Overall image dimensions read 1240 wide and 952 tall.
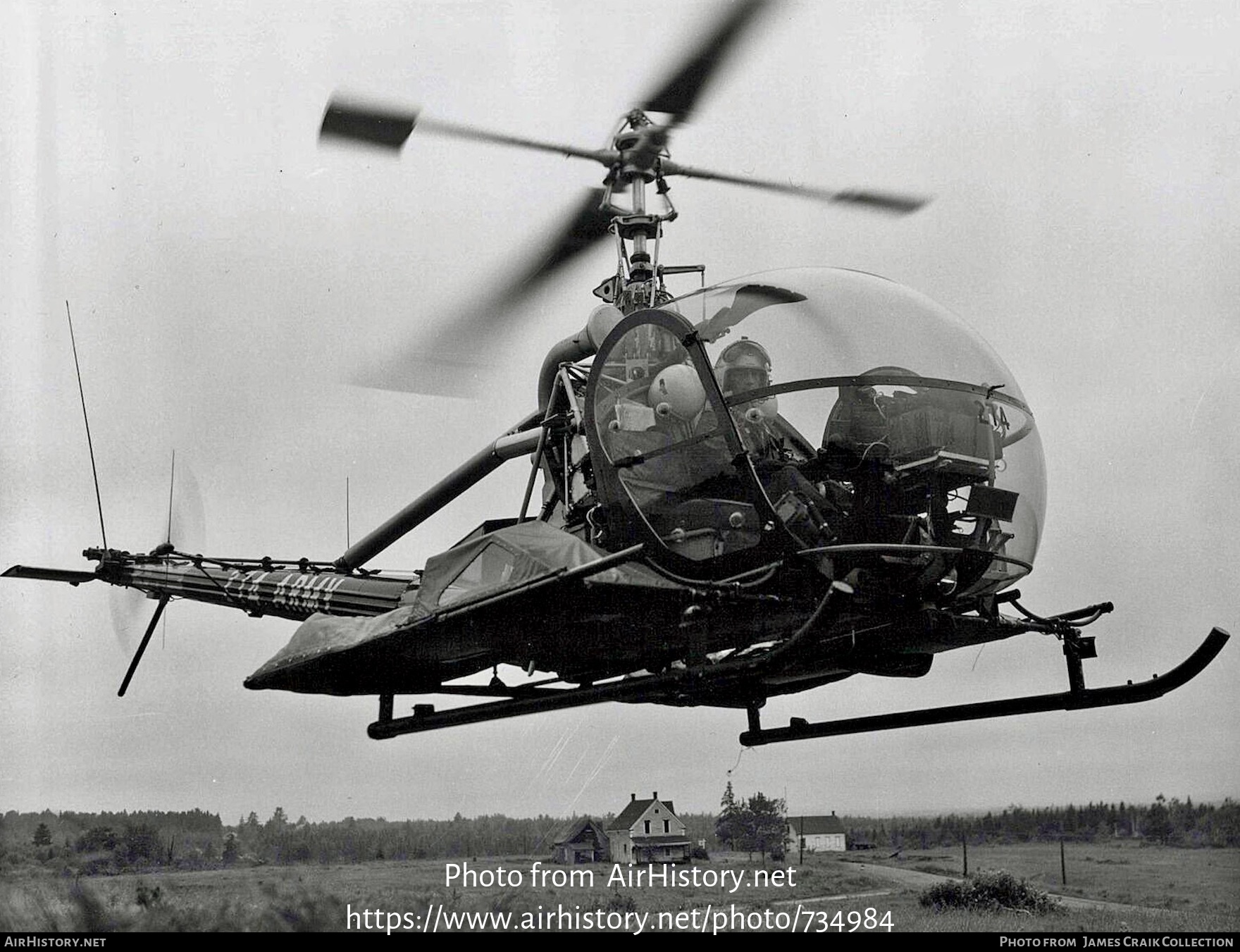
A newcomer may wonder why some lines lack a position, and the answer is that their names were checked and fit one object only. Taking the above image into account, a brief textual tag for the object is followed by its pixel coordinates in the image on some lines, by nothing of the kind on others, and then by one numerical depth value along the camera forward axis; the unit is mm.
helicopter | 5750
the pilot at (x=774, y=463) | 5773
